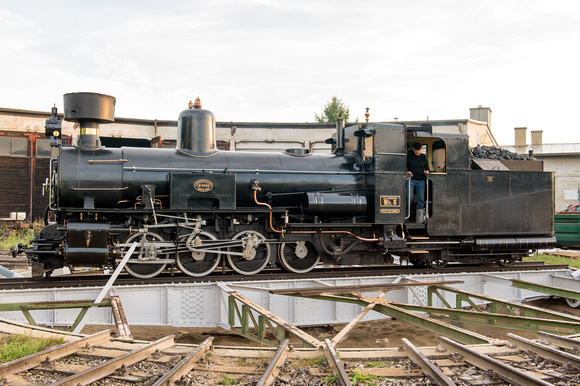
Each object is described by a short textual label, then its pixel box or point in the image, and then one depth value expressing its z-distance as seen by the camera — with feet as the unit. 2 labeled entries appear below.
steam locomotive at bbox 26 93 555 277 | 29.78
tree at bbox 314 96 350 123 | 148.15
